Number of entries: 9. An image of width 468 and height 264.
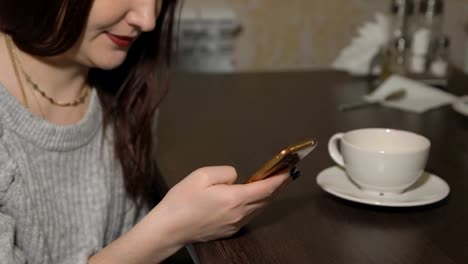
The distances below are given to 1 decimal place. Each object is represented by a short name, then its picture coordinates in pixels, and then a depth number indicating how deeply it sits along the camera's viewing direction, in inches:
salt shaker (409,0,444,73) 62.6
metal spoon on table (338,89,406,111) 52.8
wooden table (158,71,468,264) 29.0
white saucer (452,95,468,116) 49.7
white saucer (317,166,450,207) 32.5
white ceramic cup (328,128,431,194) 32.2
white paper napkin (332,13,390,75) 64.9
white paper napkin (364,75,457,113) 53.0
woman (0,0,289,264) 31.0
